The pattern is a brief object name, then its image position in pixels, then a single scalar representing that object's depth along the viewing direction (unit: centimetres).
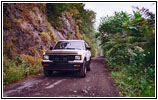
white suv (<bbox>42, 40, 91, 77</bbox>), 680
